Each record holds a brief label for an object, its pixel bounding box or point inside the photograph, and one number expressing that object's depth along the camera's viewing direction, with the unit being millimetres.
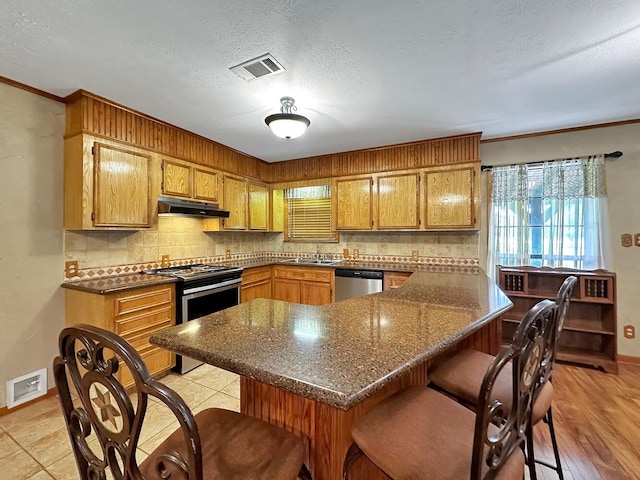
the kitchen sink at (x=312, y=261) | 4055
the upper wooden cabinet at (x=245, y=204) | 3812
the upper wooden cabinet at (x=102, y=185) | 2396
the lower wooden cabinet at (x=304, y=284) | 3814
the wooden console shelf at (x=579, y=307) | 2877
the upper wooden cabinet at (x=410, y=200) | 3352
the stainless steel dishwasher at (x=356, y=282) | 3467
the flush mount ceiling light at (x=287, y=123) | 2225
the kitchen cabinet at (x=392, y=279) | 3339
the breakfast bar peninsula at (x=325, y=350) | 775
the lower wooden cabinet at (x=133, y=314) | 2303
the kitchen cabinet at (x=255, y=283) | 3684
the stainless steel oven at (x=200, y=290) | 2785
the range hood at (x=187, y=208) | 2889
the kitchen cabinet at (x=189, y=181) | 3056
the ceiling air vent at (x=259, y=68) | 1881
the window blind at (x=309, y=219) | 4434
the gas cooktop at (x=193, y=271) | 2918
